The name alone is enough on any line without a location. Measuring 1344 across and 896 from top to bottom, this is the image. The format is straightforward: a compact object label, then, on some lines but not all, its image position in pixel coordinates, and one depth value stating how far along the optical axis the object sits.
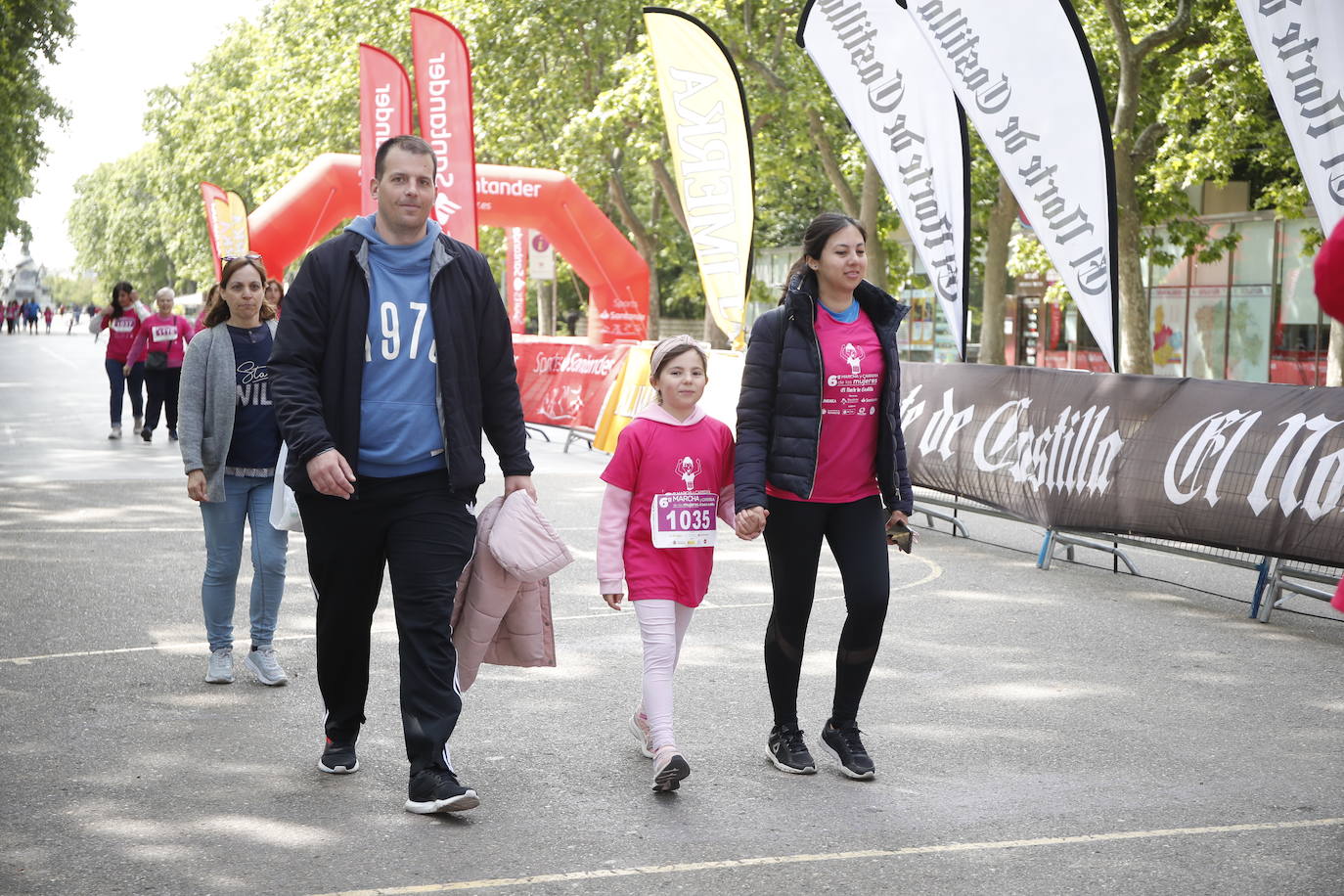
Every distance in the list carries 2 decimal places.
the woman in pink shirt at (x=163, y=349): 16.67
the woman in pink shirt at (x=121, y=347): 18.17
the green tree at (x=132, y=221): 76.62
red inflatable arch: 22.66
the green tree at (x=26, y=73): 28.34
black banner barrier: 7.76
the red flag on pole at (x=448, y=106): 15.84
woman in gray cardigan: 6.17
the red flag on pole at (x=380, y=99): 16.56
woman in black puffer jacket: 5.00
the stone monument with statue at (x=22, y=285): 179.12
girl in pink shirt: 4.97
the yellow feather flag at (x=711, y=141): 15.57
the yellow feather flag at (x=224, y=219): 26.62
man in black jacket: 4.49
